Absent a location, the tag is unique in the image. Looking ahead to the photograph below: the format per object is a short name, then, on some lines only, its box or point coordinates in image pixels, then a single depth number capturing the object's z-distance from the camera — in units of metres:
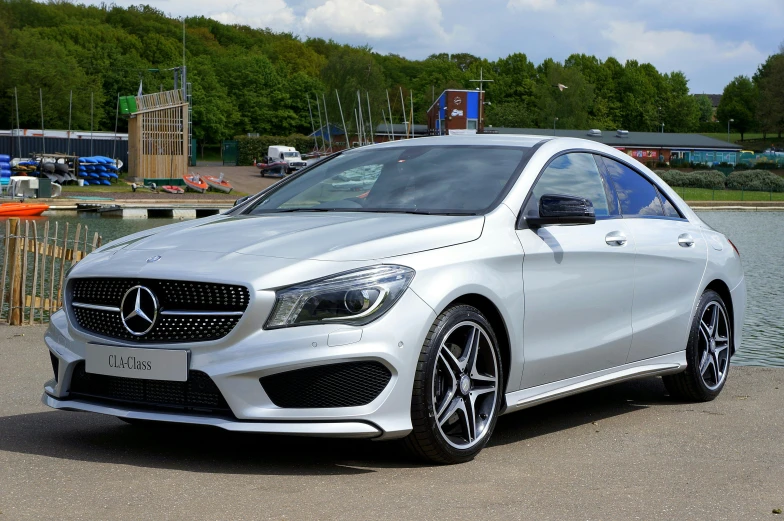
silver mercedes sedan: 4.71
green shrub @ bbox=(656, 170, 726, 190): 93.94
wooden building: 71.38
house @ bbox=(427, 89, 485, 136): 105.69
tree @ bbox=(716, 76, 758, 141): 188.12
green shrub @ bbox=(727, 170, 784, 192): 94.69
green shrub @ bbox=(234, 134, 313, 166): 115.06
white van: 91.93
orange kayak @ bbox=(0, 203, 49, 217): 43.40
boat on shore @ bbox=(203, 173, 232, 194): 66.44
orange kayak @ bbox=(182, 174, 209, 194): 64.88
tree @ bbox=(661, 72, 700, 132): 174.12
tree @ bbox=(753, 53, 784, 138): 151.75
